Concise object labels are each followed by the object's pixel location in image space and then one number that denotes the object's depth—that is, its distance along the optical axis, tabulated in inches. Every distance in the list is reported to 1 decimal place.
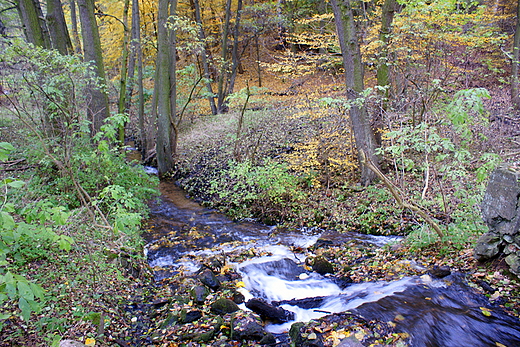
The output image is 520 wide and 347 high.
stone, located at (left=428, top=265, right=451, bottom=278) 169.9
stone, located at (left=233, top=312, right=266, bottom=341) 150.6
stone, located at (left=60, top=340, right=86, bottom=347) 130.8
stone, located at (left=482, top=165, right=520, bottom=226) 148.1
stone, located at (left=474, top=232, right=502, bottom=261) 158.2
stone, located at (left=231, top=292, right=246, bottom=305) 187.5
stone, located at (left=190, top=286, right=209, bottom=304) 185.6
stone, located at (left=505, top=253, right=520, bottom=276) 148.4
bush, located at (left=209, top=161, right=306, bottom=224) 341.4
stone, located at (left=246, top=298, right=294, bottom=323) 170.9
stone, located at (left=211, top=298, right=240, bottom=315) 173.6
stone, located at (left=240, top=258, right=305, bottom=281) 226.2
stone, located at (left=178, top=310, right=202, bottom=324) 166.2
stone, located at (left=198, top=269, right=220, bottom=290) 203.5
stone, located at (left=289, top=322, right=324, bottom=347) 135.7
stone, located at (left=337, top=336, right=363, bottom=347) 129.3
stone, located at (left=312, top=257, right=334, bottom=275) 219.3
